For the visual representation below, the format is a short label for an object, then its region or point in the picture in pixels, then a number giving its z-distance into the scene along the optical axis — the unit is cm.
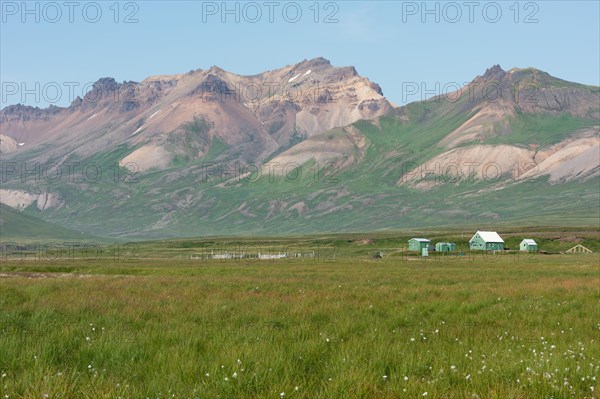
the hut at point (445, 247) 16075
